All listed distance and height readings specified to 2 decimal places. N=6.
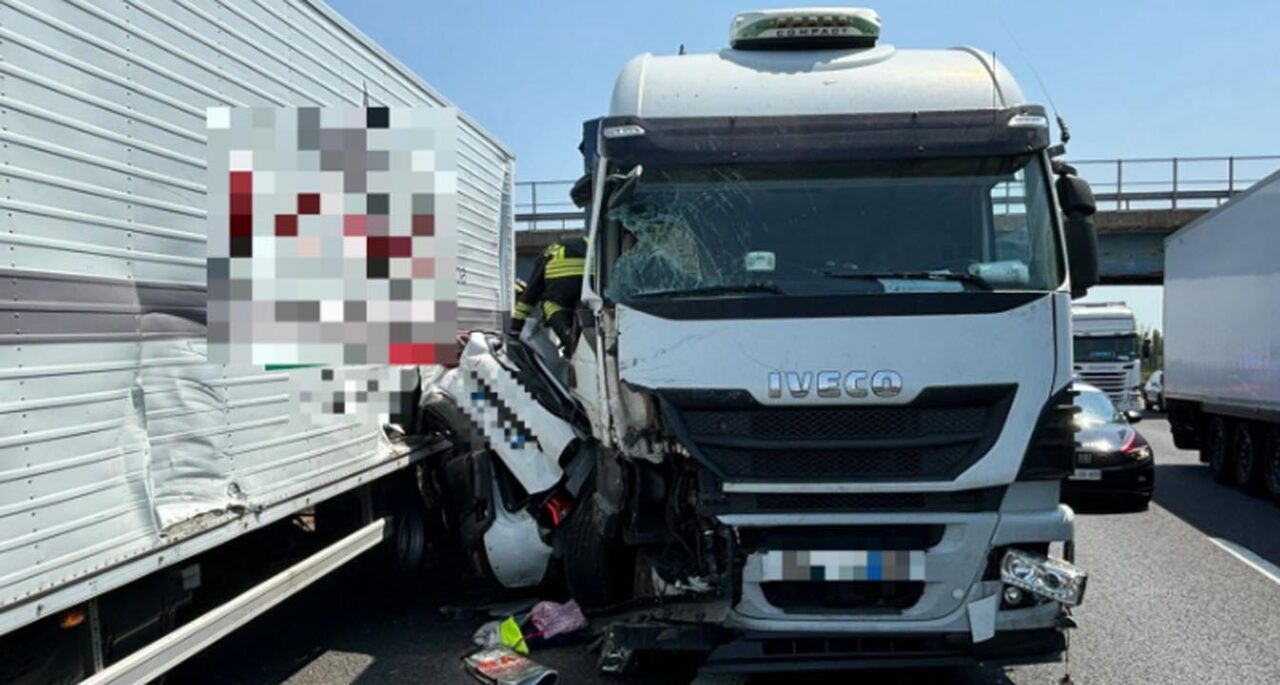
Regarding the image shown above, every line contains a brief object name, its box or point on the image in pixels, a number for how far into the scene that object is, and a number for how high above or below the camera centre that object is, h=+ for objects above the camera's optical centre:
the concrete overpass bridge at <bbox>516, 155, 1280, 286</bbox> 28.83 +2.96
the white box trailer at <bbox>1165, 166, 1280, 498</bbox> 11.74 +0.00
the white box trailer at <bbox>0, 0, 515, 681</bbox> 3.05 +0.01
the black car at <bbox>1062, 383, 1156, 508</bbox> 10.99 -1.42
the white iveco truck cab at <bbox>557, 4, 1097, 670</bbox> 4.41 -0.11
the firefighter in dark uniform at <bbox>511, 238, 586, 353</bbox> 6.33 +0.26
